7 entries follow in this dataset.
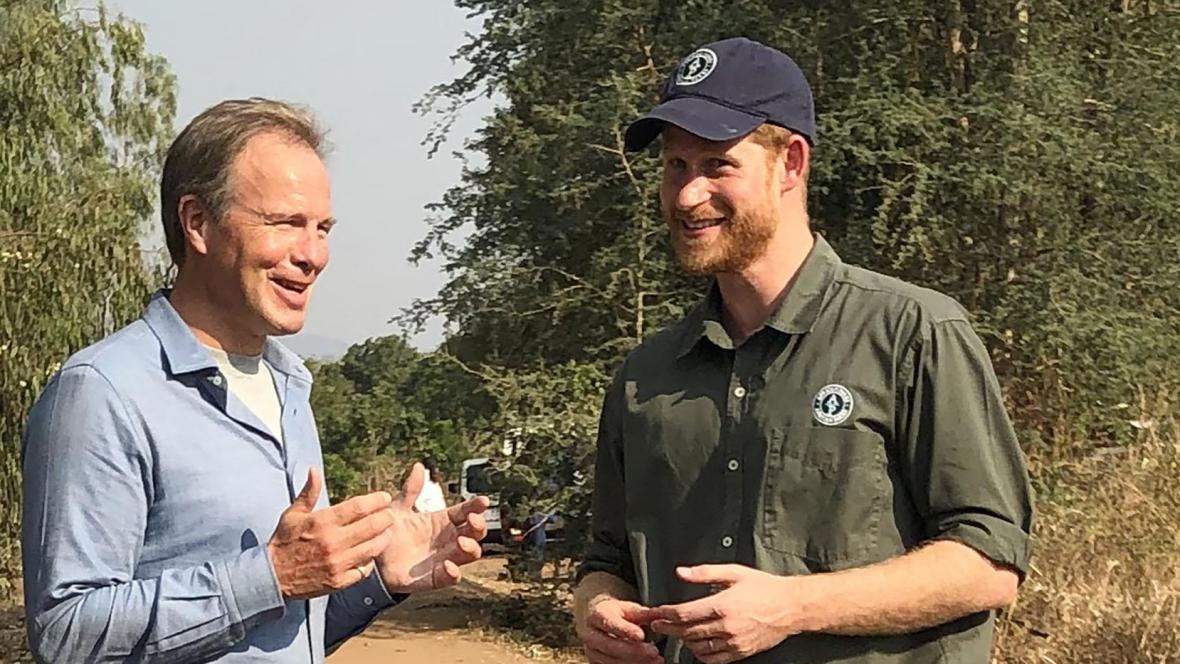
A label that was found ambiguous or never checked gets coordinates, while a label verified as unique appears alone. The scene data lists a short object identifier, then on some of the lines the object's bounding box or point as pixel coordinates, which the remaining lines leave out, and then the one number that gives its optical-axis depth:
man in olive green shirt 2.43
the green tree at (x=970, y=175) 10.34
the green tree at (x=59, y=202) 14.05
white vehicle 13.41
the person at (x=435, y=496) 11.40
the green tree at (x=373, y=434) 25.97
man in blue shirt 2.39
